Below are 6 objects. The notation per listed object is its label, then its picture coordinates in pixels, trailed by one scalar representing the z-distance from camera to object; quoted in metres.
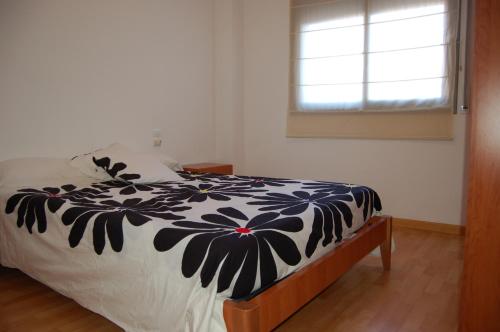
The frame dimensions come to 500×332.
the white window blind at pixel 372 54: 3.31
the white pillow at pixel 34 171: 2.43
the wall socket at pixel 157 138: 3.71
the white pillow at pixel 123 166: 2.61
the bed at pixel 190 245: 1.36
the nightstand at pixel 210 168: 3.71
